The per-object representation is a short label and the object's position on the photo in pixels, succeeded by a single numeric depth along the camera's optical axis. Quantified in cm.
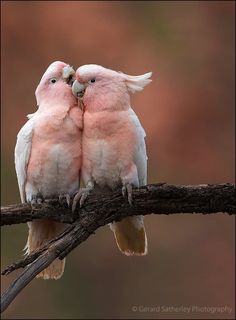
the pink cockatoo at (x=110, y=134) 804
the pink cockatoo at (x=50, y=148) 807
